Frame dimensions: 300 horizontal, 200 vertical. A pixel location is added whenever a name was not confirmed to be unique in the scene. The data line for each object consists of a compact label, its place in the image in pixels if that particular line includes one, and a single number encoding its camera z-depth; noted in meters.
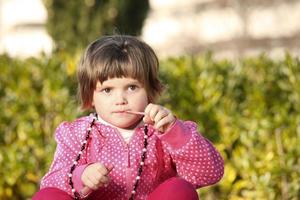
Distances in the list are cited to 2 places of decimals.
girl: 4.18
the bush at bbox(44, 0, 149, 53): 9.56
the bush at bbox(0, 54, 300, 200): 6.50
